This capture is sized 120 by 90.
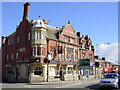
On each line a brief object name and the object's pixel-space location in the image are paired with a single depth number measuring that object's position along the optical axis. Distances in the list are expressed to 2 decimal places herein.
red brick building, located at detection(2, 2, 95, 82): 25.84
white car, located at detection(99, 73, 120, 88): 13.30
